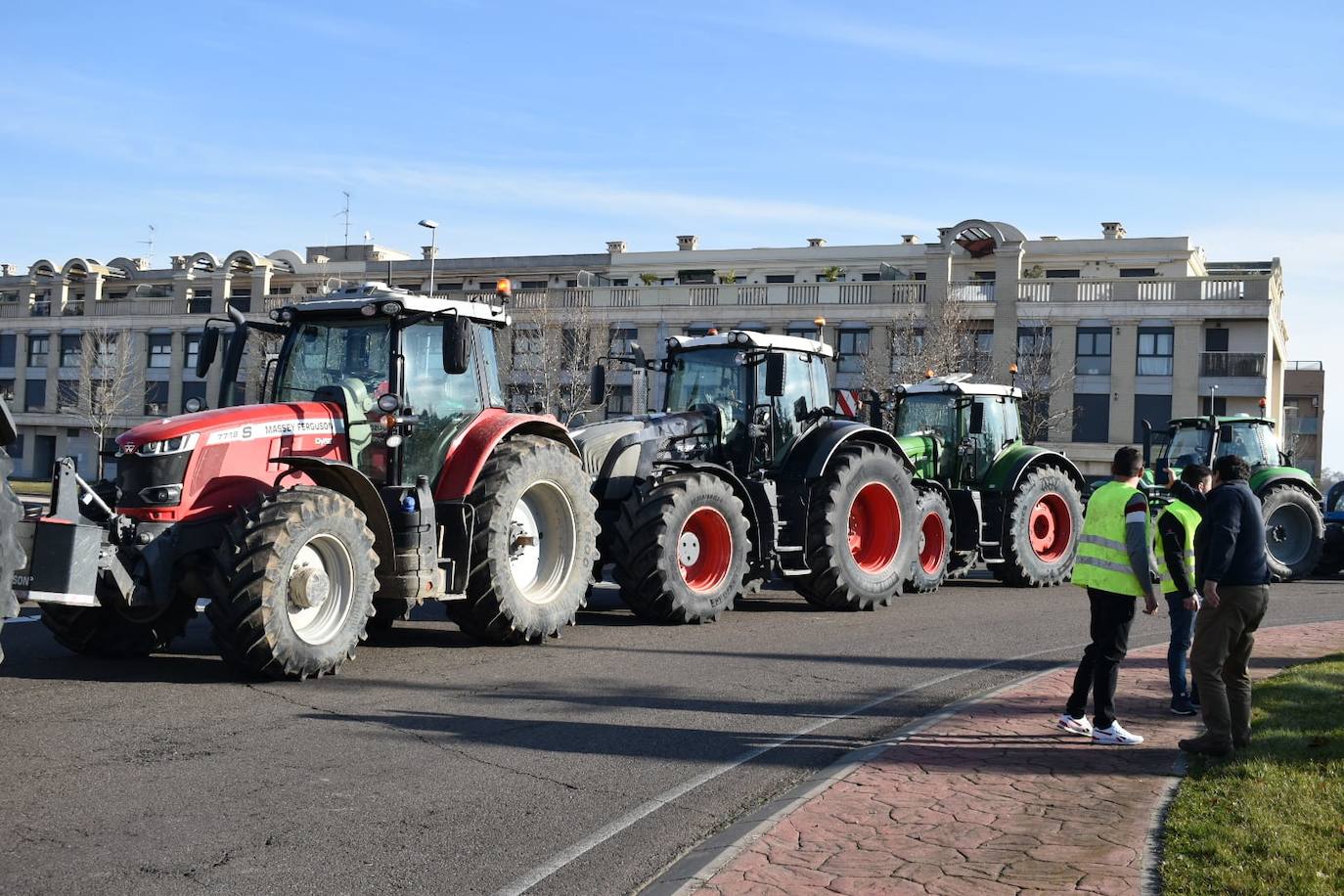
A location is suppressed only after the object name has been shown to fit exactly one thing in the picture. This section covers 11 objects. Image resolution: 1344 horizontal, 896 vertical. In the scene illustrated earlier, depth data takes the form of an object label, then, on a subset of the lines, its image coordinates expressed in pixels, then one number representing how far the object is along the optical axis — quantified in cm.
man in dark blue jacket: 777
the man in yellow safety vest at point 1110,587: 834
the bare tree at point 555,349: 4628
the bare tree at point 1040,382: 4703
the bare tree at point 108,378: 5791
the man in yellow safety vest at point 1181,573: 908
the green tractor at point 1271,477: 2061
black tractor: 1328
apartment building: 4781
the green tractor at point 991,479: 1872
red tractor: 906
